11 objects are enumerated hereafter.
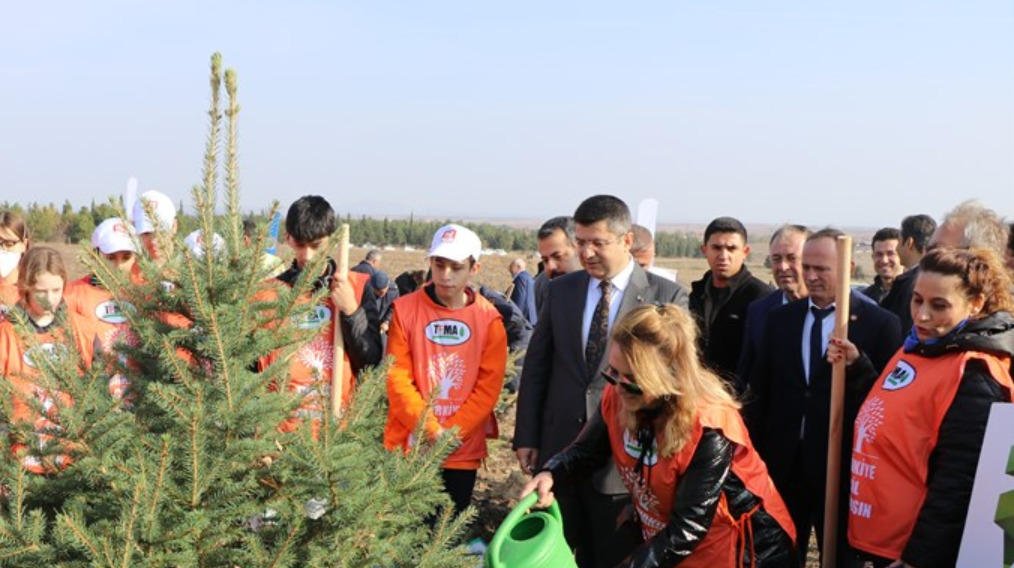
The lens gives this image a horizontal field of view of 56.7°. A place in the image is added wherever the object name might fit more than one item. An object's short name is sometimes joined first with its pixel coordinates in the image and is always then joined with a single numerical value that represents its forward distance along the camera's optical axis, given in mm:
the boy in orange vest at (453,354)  4816
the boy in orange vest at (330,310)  4438
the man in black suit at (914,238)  6887
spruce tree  2525
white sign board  3070
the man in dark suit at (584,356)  4438
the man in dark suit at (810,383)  4332
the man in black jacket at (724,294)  5449
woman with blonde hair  3074
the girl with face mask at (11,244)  5457
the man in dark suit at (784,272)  4926
